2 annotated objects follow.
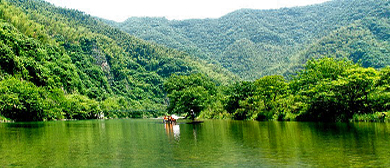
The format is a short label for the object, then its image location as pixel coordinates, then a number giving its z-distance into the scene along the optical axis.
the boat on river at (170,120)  56.03
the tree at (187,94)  91.19
